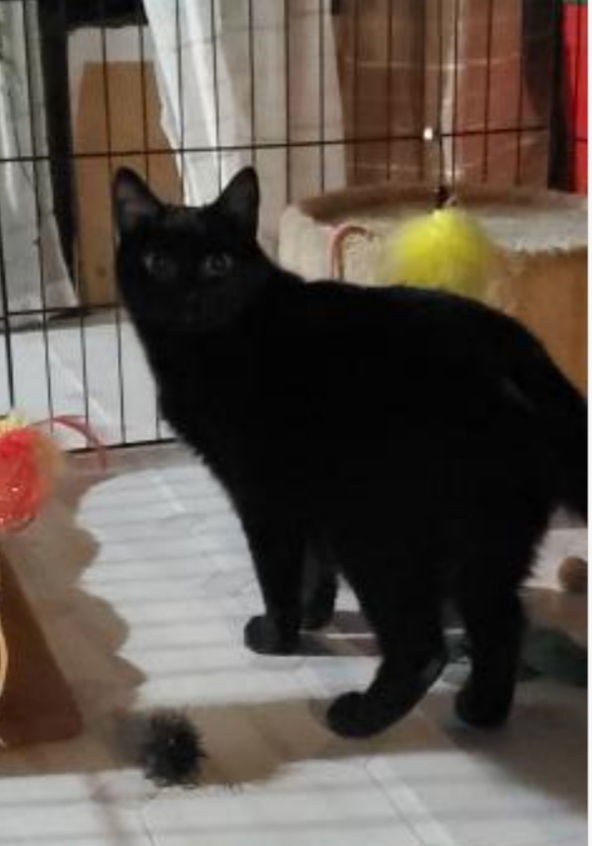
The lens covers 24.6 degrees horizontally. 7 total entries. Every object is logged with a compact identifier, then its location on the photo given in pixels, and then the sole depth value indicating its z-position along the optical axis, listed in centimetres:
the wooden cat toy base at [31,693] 123
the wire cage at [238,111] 221
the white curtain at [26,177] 260
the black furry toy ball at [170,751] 115
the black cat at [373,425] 115
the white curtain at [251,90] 221
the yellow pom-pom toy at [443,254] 141
